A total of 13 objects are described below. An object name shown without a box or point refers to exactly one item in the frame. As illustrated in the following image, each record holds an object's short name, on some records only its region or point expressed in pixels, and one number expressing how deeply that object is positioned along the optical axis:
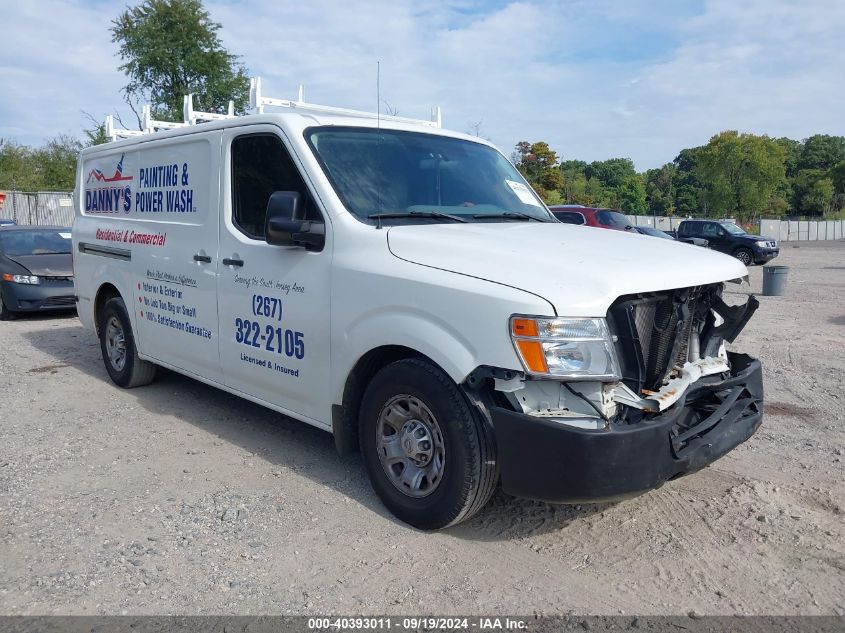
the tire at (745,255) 26.39
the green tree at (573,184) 57.94
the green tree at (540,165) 52.72
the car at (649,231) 19.96
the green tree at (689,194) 79.09
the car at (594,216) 16.25
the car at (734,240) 26.22
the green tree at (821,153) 92.62
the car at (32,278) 10.72
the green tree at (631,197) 81.06
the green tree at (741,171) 63.16
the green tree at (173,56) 23.72
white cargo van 3.13
